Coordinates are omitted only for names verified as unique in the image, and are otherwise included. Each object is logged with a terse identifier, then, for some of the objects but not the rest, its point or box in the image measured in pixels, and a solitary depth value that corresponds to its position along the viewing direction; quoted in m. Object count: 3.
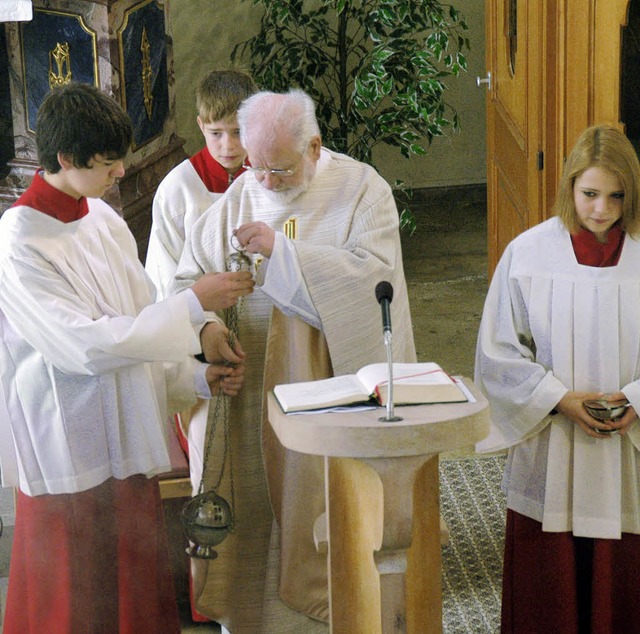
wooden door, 10.21
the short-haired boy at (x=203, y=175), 7.43
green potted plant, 14.34
